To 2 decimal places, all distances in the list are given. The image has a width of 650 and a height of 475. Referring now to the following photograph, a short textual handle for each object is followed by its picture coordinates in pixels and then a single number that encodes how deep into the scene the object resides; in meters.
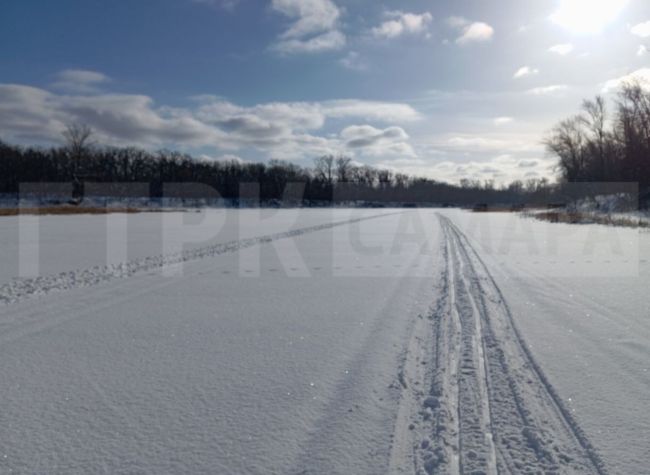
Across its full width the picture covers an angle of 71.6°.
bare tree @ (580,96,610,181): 54.25
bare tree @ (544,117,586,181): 67.19
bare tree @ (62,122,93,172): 72.50
